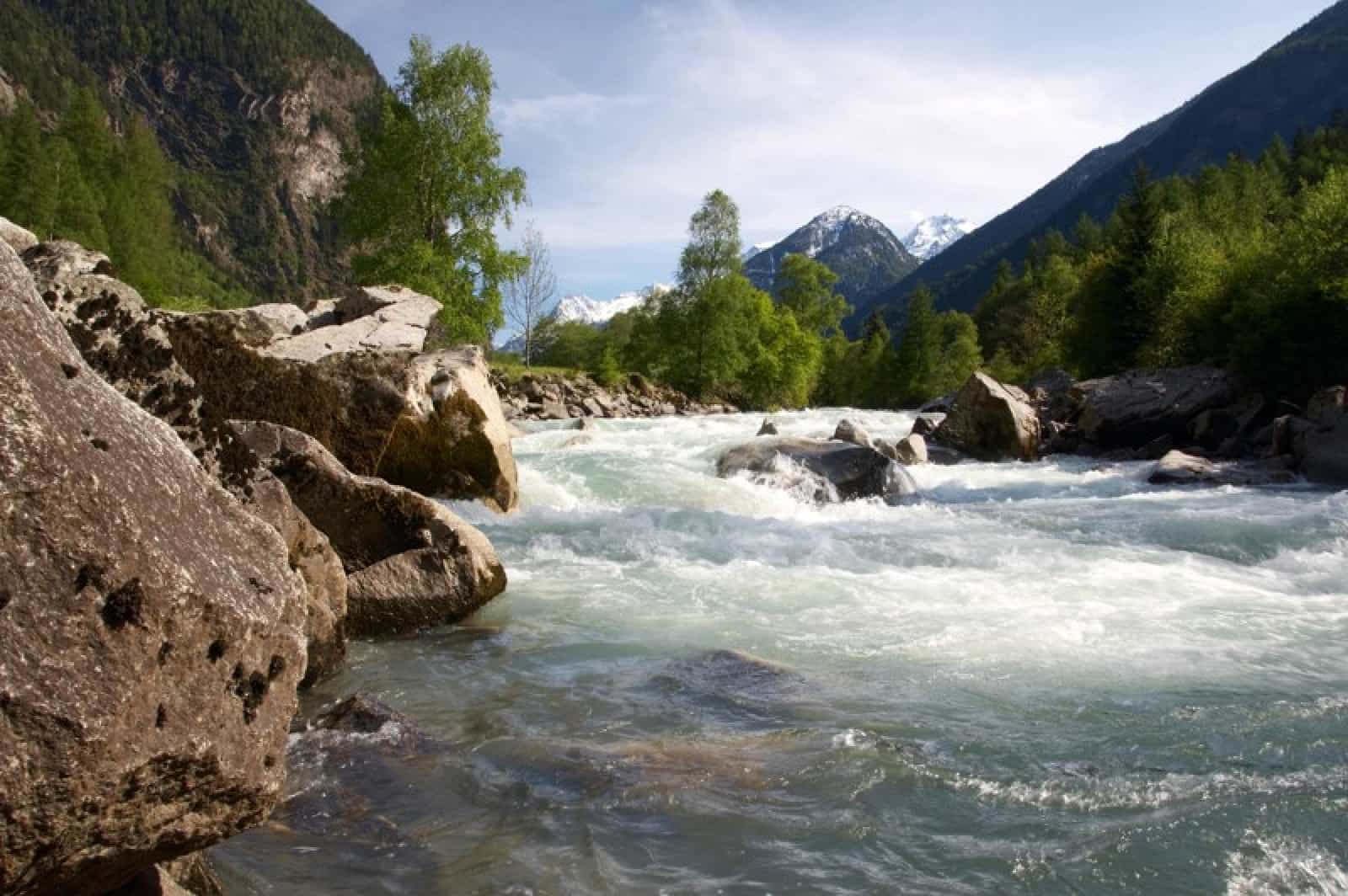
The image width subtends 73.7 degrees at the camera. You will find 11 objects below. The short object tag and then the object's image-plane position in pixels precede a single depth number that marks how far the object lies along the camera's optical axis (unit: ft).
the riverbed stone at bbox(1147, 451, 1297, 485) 65.10
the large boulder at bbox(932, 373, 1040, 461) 87.71
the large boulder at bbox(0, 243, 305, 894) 7.70
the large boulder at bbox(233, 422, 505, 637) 27.32
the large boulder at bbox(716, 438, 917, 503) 59.52
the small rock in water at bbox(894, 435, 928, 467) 78.07
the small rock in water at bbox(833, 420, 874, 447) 77.43
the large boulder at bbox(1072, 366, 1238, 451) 90.89
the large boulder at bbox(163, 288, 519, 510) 36.86
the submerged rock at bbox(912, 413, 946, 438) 97.04
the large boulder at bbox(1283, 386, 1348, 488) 63.98
